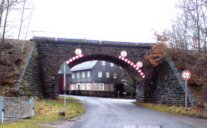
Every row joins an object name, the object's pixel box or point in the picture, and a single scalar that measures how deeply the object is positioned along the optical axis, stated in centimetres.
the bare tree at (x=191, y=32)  1753
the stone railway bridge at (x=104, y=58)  1868
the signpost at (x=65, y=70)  1341
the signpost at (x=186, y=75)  1552
